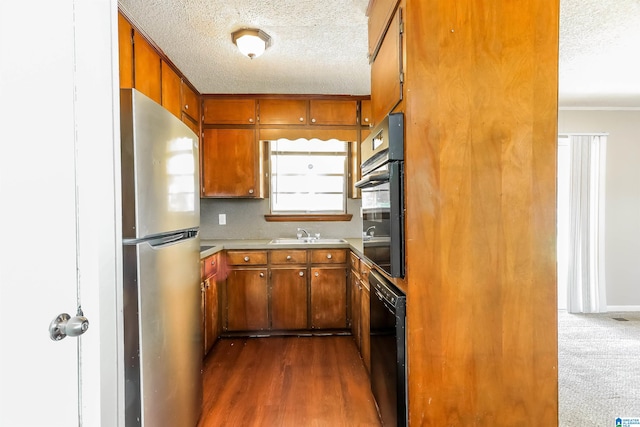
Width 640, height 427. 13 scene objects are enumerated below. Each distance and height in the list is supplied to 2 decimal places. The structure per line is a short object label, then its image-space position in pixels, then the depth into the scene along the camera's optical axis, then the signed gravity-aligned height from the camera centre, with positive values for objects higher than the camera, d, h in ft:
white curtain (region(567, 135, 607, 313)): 12.73 -0.47
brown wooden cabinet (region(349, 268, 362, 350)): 8.76 -2.71
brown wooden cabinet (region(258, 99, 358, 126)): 11.64 +3.43
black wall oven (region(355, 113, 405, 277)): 4.42 +0.24
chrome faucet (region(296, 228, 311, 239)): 12.39 -0.85
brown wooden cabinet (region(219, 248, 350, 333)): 10.47 -2.52
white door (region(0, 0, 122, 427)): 2.23 +0.10
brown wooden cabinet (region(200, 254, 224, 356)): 8.73 -2.45
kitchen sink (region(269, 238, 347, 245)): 10.86 -1.08
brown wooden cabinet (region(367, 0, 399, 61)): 5.03 +3.19
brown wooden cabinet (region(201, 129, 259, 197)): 11.52 +1.65
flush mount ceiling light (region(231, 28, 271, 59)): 7.29 +3.79
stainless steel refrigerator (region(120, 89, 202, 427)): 3.91 -0.71
